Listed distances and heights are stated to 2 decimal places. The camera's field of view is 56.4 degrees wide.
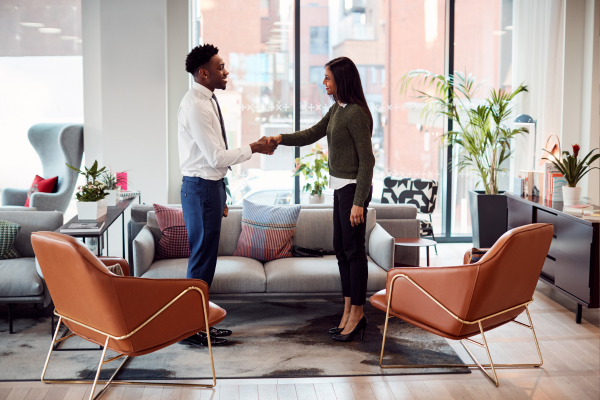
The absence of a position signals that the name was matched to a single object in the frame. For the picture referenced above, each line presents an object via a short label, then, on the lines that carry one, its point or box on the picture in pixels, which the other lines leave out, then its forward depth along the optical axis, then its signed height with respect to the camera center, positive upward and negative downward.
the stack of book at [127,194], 4.49 -0.33
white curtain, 5.92 +0.95
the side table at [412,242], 4.10 -0.64
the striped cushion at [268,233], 3.96 -0.56
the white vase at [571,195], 4.04 -0.28
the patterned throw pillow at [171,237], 3.90 -0.58
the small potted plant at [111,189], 4.12 -0.26
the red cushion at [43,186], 5.63 -0.33
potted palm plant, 5.57 +0.25
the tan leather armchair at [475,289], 2.65 -0.66
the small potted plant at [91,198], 3.52 -0.29
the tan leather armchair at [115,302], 2.41 -0.67
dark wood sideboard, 3.55 -0.65
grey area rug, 2.97 -1.14
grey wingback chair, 5.59 -0.06
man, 3.13 -0.02
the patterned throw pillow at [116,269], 3.03 -0.63
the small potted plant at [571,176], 4.05 -0.14
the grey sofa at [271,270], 3.56 -0.75
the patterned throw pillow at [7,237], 3.76 -0.57
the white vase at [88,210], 3.51 -0.36
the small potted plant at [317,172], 5.24 -0.16
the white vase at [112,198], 4.11 -0.33
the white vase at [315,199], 5.22 -0.41
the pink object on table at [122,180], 4.51 -0.21
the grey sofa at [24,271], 3.43 -0.74
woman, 3.16 -0.13
